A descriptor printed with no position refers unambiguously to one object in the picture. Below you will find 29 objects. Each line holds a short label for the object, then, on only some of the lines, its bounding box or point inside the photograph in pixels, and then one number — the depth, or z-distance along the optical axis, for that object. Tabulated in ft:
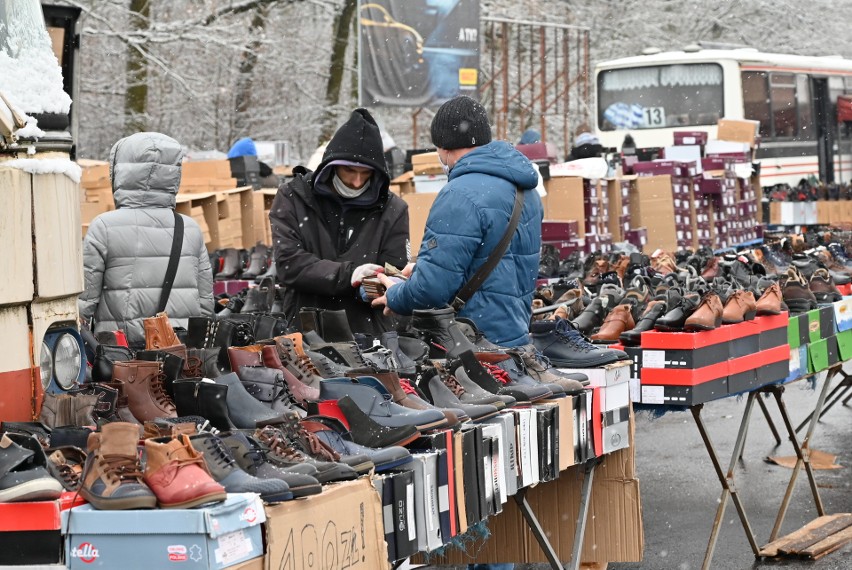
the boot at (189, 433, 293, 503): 20.76
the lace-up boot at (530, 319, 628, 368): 35.19
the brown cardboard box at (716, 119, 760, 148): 117.70
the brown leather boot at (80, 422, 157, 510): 19.51
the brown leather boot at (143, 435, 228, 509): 19.49
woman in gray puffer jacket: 38.89
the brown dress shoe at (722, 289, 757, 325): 42.72
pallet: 45.06
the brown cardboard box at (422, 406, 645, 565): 36.16
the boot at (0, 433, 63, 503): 19.62
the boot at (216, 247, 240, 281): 67.01
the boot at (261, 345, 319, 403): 26.92
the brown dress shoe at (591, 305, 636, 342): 42.11
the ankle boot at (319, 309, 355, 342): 31.61
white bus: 156.18
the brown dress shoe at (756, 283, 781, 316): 44.92
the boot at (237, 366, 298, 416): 25.03
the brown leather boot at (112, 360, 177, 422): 24.44
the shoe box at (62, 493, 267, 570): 19.21
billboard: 110.76
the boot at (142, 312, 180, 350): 27.80
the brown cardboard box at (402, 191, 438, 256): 71.10
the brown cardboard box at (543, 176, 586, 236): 78.81
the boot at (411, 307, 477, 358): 31.56
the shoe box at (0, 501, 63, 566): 19.54
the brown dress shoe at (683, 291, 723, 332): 41.00
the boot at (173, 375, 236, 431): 23.75
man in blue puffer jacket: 34.56
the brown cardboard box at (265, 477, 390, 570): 20.79
